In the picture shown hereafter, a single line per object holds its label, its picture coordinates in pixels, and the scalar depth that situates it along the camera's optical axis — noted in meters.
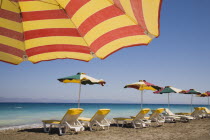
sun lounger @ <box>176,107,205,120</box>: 14.51
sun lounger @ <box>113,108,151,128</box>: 9.55
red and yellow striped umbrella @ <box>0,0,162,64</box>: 1.72
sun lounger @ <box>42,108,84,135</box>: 7.23
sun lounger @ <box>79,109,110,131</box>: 8.28
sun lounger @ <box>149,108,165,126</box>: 10.44
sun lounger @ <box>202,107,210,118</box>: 16.89
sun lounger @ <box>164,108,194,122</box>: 12.30
